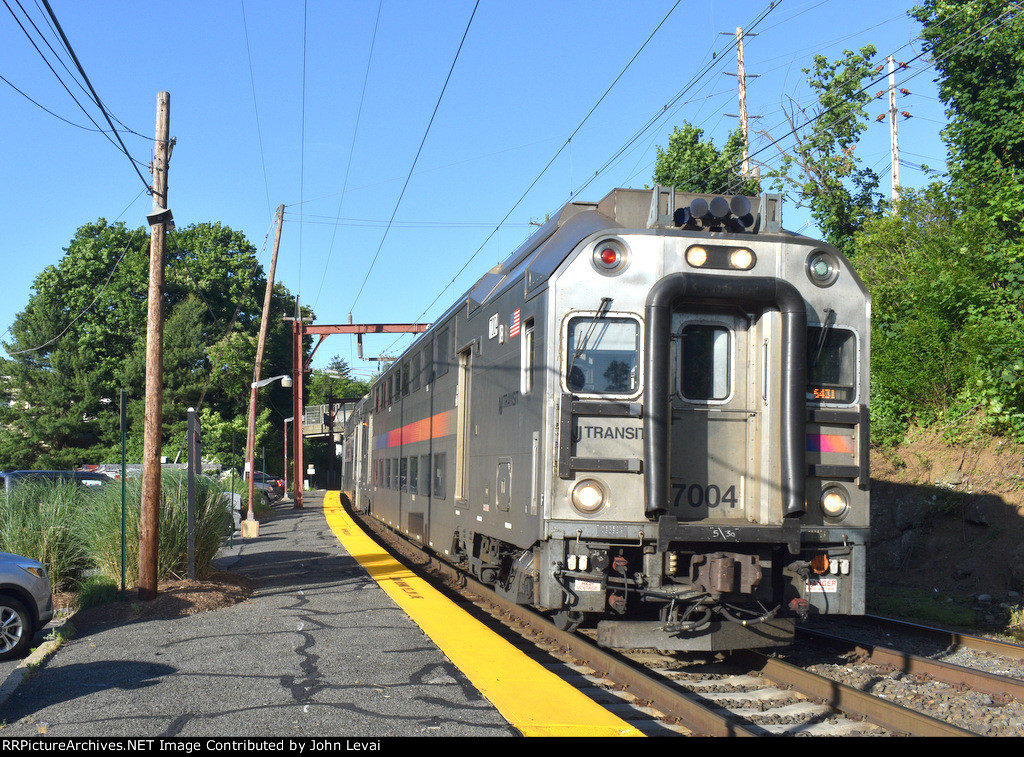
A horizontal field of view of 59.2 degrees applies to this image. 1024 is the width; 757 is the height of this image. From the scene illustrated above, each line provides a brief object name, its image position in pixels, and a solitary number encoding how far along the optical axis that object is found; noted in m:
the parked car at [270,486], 37.47
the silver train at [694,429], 6.83
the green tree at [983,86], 17.53
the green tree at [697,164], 21.12
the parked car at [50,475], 13.51
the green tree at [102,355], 47.91
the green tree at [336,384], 121.14
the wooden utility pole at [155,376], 10.58
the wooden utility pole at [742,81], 25.69
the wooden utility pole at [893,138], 29.20
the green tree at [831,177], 24.30
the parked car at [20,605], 8.16
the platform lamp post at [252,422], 28.92
